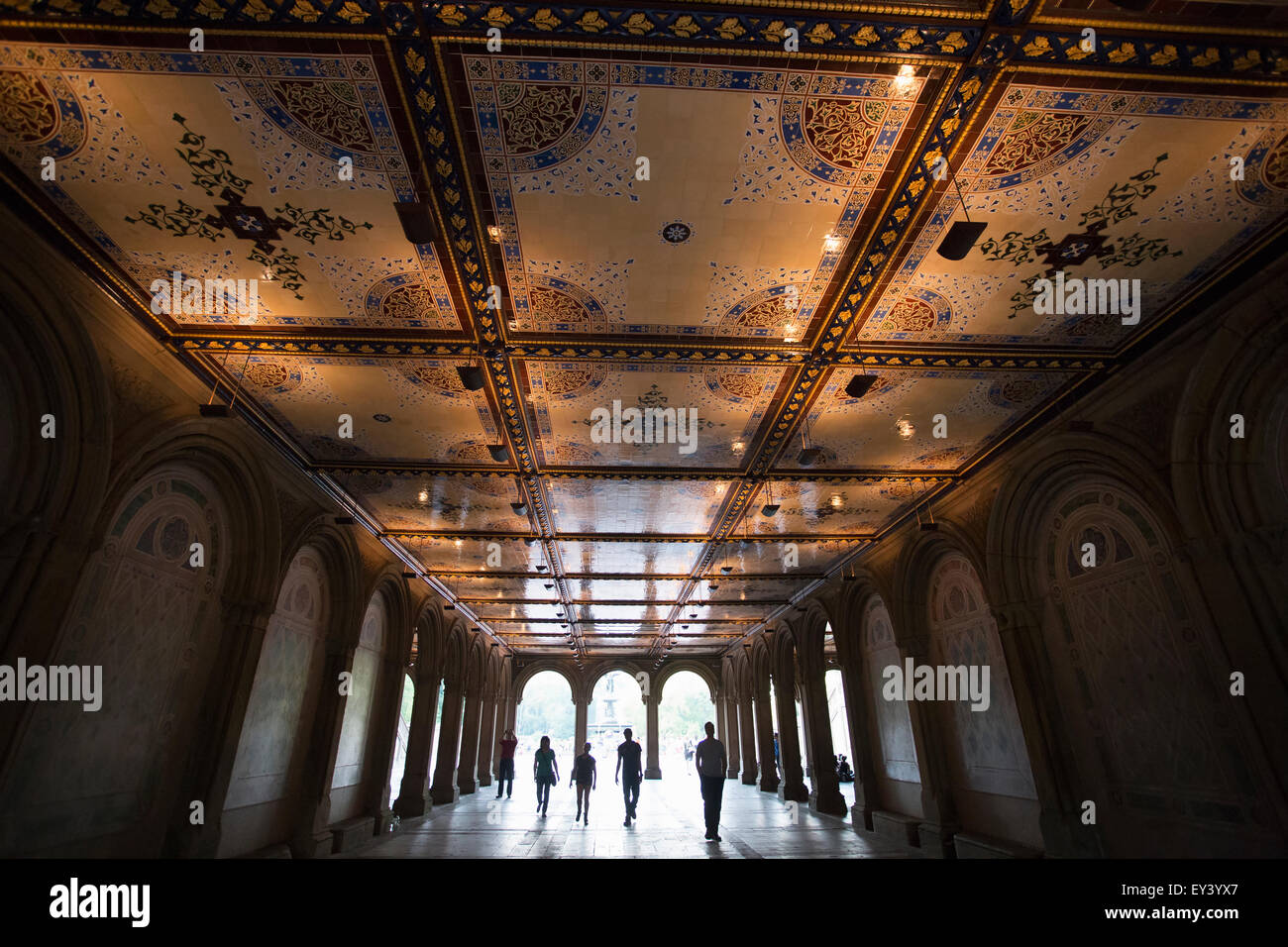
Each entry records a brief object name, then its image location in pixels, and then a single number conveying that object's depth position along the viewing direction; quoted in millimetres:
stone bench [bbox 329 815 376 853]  8203
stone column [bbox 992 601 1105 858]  5863
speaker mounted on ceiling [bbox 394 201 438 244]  3295
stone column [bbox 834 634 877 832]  10453
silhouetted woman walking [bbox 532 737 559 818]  11523
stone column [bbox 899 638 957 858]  8023
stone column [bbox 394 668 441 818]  11883
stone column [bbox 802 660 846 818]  12328
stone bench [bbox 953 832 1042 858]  6409
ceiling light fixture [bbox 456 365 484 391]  4867
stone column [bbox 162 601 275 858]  5449
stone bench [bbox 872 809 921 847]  8773
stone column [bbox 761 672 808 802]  14367
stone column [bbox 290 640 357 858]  7547
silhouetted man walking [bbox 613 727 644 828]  10125
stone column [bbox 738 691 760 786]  18484
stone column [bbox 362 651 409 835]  9906
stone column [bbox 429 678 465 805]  13898
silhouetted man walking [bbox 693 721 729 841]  8289
